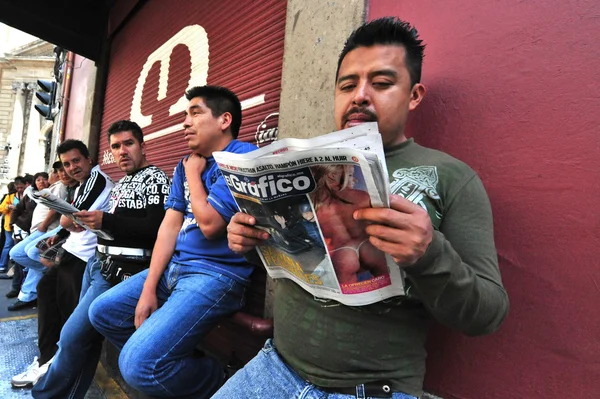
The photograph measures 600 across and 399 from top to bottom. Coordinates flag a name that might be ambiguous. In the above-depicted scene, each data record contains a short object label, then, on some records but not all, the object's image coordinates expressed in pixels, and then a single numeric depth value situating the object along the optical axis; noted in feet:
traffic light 27.76
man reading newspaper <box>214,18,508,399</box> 2.36
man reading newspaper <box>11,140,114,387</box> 8.84
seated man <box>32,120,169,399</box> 6.77
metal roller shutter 8.39
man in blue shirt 4.87
